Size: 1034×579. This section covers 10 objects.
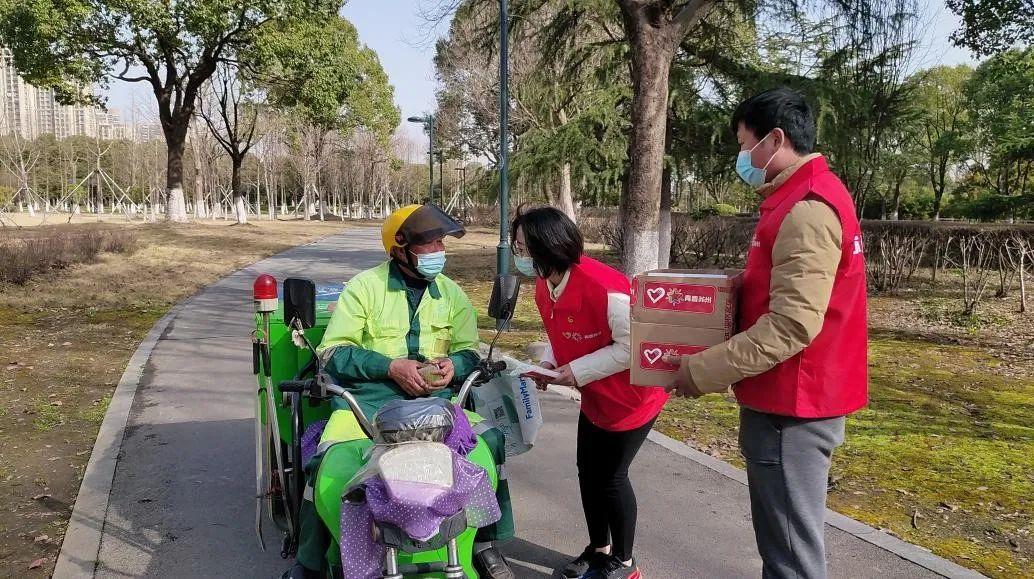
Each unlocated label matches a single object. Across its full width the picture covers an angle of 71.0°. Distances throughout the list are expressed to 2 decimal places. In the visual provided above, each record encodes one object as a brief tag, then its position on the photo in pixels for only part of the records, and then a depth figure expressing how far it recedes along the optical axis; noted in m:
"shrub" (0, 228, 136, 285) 13.26
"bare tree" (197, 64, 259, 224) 37.53
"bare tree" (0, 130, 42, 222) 48.62
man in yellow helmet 3.13
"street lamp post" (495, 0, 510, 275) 11.00
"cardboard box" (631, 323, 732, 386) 2.34
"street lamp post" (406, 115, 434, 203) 31.09
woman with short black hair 2.98
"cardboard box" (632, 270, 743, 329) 2.29
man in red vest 2.07
